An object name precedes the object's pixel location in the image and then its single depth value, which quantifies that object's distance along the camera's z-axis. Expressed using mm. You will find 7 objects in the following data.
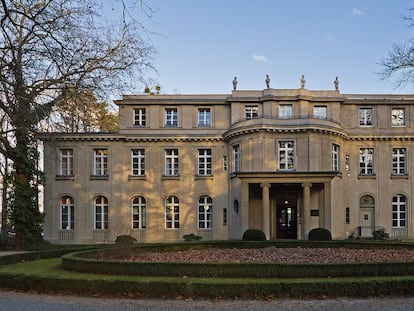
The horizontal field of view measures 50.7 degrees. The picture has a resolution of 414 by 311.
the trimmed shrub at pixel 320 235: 25906
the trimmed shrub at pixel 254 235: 25812
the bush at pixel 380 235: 30422
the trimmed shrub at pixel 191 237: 30106
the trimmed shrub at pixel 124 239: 28919
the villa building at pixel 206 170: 31672
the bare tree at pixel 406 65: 24984
